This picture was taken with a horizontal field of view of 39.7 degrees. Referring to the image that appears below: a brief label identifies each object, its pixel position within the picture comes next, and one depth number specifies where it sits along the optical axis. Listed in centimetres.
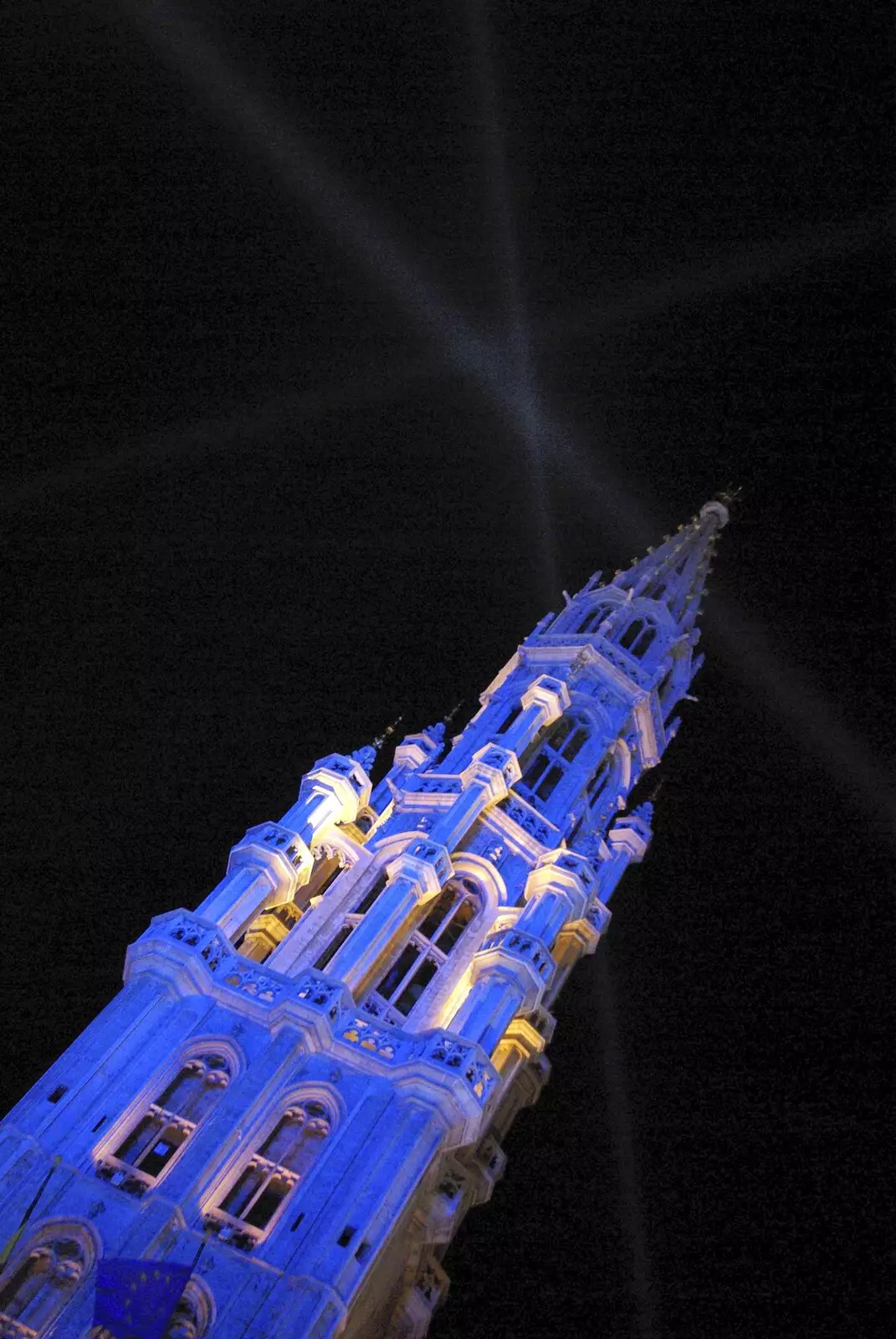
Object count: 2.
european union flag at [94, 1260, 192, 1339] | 2372
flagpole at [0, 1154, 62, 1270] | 2450
